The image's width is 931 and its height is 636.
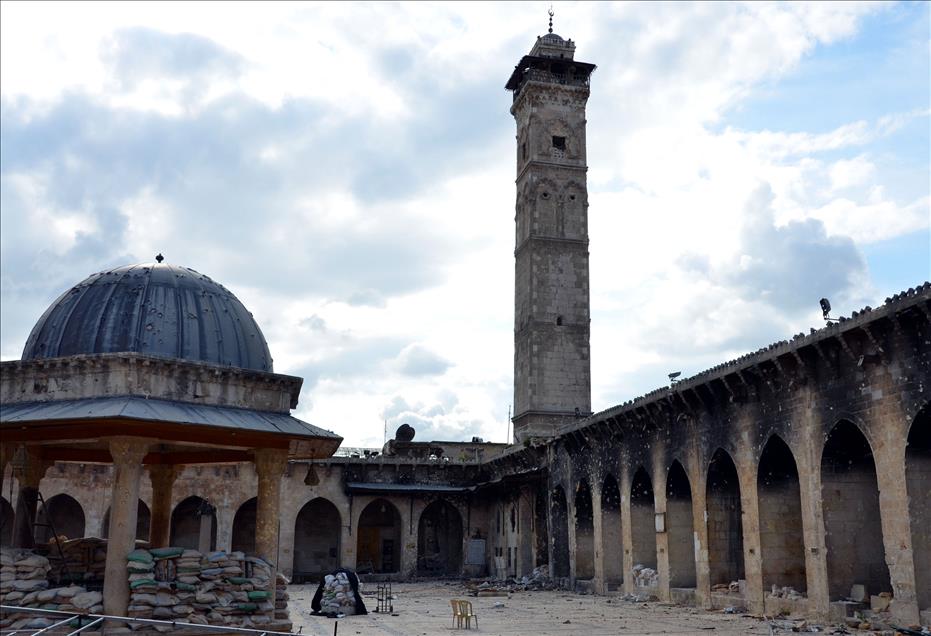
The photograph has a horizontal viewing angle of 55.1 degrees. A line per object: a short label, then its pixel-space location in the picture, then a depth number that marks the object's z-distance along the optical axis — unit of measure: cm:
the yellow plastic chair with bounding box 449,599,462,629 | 1993
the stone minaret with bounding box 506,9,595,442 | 4656
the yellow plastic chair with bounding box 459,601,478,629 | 1974
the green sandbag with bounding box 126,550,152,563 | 1406
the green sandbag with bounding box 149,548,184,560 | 1439
